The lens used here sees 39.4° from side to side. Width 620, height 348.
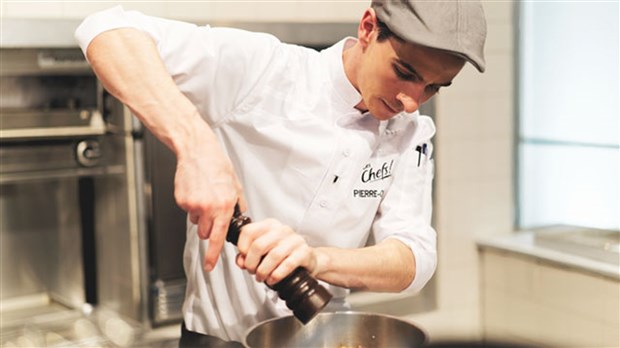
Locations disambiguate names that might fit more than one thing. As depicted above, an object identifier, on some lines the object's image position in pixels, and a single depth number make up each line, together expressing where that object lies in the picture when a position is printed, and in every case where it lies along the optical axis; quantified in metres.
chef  1.44
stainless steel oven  2.43
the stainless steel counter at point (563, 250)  2.88
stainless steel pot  1.34
